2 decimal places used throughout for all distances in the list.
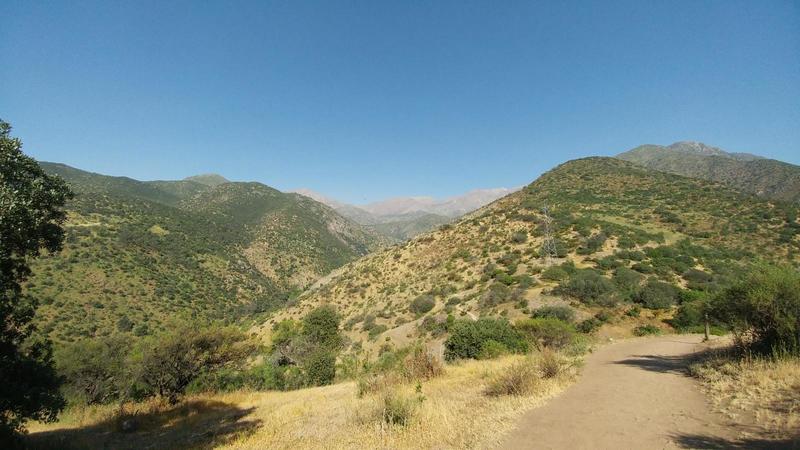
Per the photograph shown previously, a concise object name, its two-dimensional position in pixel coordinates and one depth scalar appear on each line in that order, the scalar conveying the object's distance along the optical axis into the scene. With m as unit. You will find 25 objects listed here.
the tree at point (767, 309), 9.31
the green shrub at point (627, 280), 28.98
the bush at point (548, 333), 18.70
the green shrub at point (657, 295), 26.91
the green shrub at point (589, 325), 24.00
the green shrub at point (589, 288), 27.83
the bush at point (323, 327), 27.88
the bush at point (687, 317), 23.06
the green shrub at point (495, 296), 30.64
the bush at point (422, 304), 36.75
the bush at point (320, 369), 19.22
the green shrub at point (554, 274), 32.85
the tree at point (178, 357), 14.14
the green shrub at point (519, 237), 45.84
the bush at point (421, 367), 13.61
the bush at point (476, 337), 17.81
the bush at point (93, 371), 16.50
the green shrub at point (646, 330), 23.46
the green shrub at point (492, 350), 17.16
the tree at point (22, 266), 7.30
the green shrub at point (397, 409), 8.12
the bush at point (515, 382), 9.65
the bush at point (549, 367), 10.88
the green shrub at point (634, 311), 26.21
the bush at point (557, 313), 24.48
